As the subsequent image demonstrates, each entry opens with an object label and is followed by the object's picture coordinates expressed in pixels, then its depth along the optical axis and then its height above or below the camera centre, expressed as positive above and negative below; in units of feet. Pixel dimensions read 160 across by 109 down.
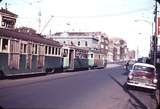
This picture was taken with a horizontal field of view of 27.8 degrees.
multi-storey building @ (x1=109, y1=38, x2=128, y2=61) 461.78 +13.12
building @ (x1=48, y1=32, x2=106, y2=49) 327.06 +18.68
